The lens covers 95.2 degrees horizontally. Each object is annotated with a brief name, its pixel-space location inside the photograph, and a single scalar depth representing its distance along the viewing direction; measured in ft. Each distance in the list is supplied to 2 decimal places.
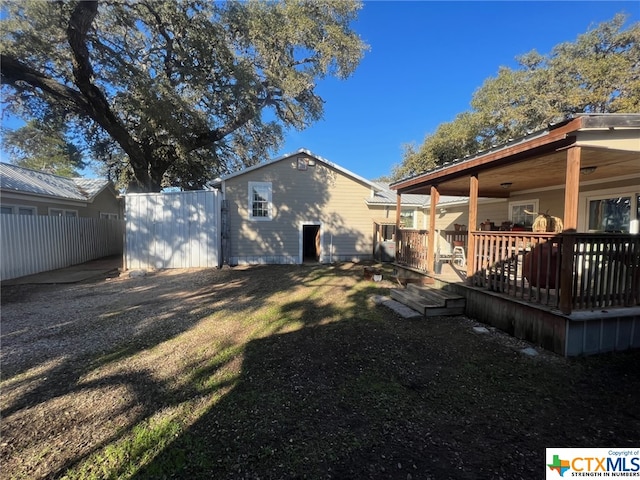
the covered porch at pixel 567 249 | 12.35
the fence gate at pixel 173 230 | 34.73
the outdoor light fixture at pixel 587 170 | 18.05
